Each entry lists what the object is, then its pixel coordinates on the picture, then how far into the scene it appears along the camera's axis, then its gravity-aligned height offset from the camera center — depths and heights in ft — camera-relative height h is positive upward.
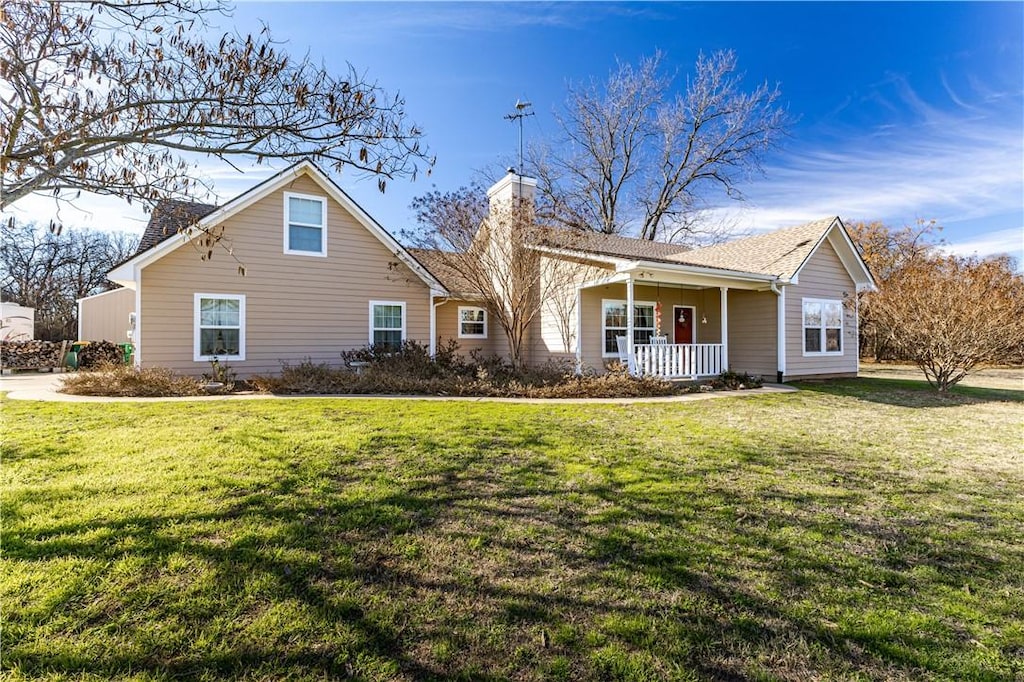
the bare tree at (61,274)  95.50 +17.62
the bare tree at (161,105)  10.22 +6.21
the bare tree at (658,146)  78.54 +36.74
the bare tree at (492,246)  38.14 +8.66
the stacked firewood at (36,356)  53.52 -0.90
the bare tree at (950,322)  34.78 +1.83
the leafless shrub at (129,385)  29.27 -2.39
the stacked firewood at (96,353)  52.95 -0.54
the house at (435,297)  35.83 +4.66
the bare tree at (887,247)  85.87 +19.49
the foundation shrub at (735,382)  39.63 -3.20
